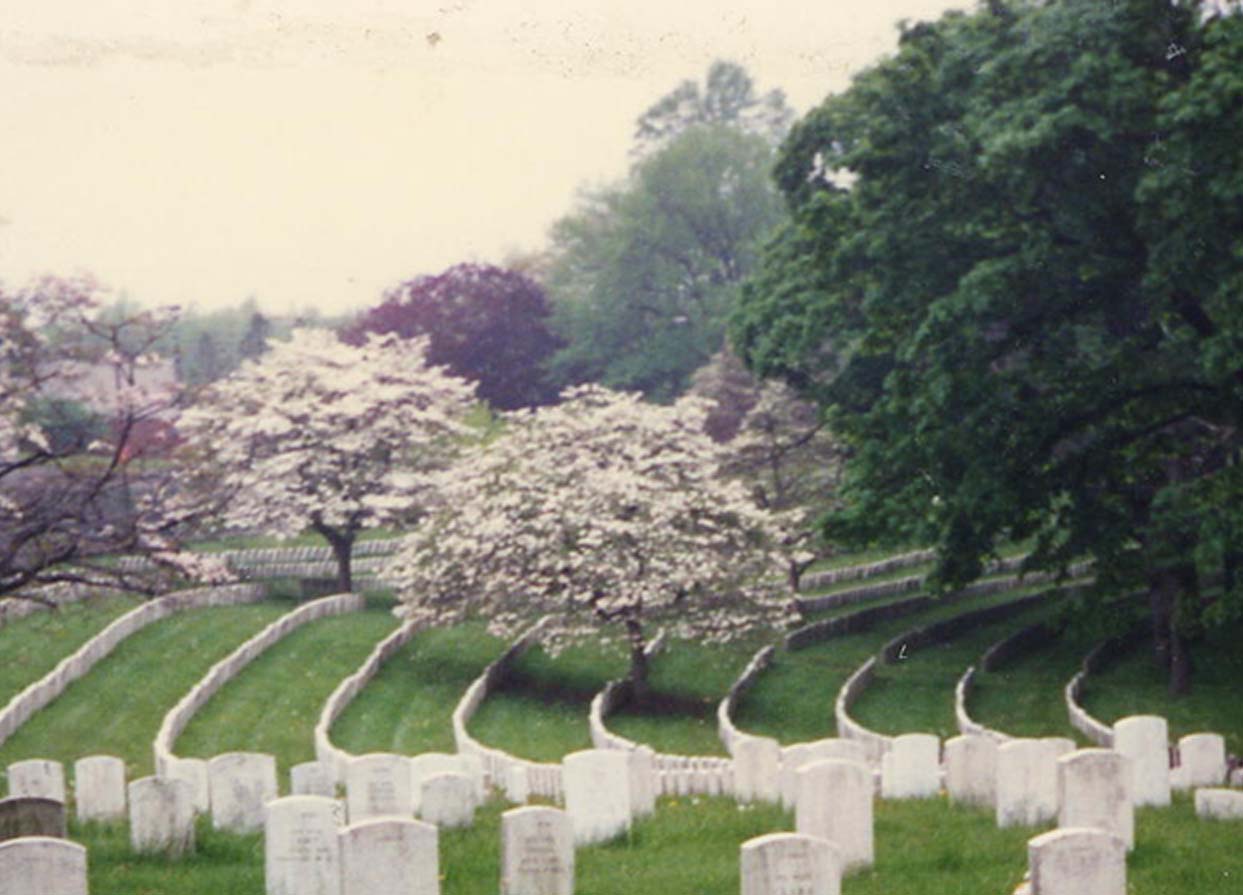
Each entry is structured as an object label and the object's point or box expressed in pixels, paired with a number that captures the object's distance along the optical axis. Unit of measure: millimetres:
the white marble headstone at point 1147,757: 21016
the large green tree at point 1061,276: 28234
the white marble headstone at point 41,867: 13367
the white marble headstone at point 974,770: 20859
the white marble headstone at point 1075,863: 13195
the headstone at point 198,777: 22766
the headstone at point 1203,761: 22906
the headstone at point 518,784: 25300
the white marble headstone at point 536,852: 15195
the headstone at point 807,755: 20188
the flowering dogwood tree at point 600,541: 43656
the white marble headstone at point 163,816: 18219
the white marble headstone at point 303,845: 15578
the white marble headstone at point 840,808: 16641
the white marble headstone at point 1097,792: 16953
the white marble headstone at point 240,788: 20281
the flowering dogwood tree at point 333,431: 55781
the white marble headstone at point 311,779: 22172
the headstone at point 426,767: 22875
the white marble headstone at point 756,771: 22188
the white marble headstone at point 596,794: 18500
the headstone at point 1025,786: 18906
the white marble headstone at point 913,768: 22125
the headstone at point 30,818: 17422
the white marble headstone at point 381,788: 20125
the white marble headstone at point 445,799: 19375
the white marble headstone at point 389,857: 14117
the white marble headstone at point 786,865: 13359
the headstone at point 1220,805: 19219
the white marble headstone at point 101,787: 22125
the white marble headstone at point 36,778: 22875
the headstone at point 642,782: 20484
